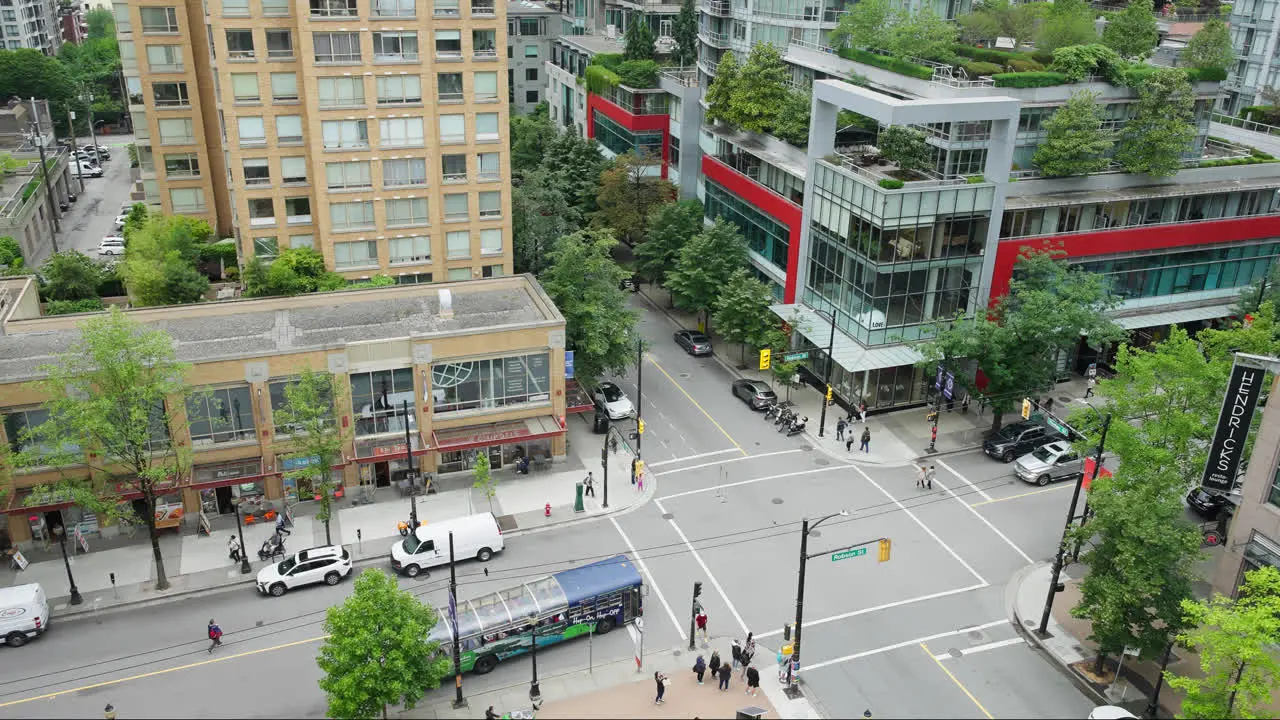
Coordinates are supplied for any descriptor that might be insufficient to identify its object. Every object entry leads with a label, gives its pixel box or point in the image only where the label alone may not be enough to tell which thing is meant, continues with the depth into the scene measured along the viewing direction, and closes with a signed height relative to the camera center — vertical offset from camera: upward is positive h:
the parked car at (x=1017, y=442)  50.53 -23.29
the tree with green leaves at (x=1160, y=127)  55.91 -8.95
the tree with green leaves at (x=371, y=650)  30.08 -20.28
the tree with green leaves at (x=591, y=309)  52.81 -18.37
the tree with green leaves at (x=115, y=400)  36.91 -16.61
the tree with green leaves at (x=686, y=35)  90.73 -7.76
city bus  35.19 -22.69
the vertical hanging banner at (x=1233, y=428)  35.53 -15.90
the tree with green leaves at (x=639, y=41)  86.88 -7.99
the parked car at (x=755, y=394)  56.00 -23.69
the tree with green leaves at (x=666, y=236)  67.62 -18.53
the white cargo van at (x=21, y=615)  36.16 -23.33
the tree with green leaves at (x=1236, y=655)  27.81 -18.58
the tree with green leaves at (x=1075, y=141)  54.44 -9.56
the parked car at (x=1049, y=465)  48.44 -23.33
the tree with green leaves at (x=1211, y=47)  59.58 -5.04
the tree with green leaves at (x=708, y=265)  62.50 -18.80
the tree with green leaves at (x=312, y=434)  41.09 -19.87
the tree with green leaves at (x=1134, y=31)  60.47 -4.36
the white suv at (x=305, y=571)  39.59 -23.75
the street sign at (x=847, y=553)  33.09 -18.84
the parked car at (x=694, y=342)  63.50 -23.83
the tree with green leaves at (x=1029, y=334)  50.16 -18.06
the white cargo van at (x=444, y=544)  40.91 -23.43
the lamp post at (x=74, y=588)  38.03 -23.79
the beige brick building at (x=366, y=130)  53.22 -10.04
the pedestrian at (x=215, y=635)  36.25 -23.89
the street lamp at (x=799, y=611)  33.80 -21.65
